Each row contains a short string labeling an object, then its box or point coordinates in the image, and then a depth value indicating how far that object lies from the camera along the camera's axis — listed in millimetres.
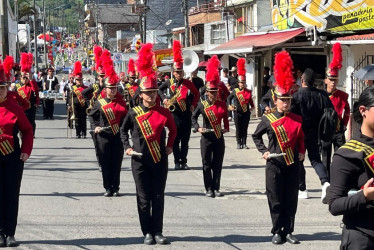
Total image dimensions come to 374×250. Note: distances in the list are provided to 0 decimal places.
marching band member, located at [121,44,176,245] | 8281
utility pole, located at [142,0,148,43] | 40969
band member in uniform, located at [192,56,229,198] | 11273
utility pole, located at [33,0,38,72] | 68688
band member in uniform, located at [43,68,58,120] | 28406
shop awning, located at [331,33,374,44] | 16416
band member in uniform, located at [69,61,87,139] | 20094
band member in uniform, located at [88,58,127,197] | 11281
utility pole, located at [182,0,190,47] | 34012
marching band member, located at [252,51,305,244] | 8281
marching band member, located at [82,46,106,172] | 15238
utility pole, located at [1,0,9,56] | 28419
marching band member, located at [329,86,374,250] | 4355
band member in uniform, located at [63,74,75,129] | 21578
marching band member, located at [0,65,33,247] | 7973
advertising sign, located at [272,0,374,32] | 18078
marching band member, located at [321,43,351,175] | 11883
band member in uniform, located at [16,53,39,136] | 18031
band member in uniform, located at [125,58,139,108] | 19859
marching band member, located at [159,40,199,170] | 14500
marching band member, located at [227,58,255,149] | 18016
